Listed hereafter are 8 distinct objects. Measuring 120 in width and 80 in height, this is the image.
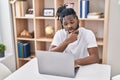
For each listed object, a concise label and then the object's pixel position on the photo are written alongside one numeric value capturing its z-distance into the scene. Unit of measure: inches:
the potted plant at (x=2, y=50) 108.9
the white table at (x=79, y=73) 52.6
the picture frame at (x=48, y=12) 114.3
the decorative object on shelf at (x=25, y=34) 122.9
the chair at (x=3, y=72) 62.7
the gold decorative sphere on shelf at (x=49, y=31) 117.5
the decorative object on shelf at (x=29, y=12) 118.0
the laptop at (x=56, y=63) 51.3
